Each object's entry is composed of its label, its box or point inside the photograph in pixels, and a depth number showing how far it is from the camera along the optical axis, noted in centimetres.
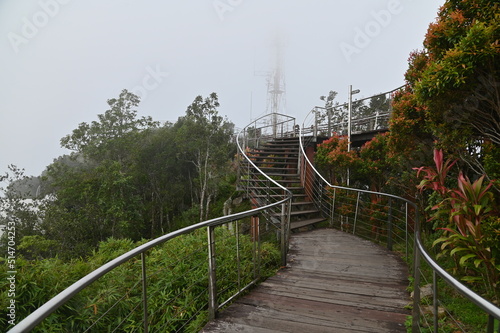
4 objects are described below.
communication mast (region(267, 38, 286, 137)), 2789
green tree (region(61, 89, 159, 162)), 1908
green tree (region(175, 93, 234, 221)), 1744
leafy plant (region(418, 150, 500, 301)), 220
